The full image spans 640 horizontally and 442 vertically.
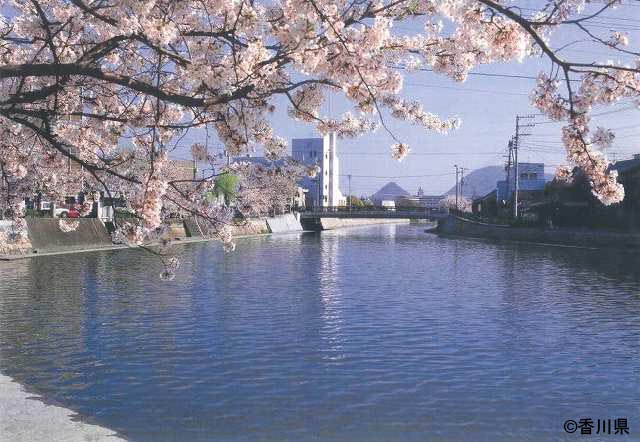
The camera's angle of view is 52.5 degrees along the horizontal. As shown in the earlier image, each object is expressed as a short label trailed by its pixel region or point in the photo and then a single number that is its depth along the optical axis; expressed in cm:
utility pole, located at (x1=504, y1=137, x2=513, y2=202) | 7762
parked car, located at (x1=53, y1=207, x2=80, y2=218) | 5256
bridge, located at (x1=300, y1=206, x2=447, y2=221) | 9431
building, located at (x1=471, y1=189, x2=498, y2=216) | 10145
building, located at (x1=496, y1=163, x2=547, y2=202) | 10819
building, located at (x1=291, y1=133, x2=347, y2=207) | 14638
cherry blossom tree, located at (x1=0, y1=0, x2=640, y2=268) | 563
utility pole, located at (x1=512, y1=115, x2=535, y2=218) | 7000
